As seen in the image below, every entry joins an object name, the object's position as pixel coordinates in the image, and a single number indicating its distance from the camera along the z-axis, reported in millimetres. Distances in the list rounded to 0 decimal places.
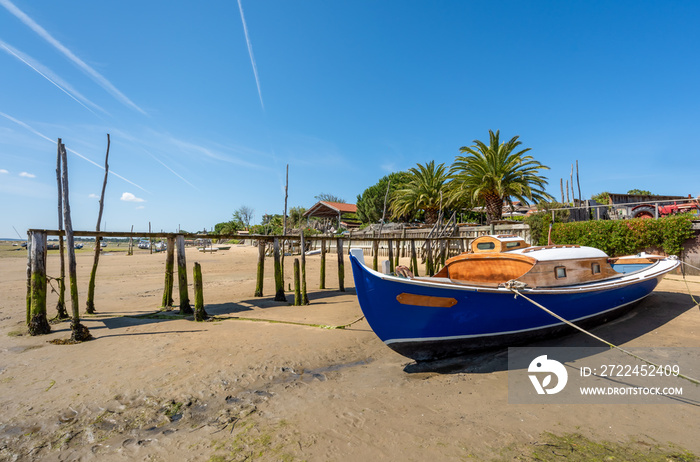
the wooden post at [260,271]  11852
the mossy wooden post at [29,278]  7486
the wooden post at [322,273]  13634
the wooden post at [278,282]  10922
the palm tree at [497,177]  21156
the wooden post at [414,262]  15336
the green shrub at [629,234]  14000
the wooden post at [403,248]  22641
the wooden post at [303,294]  10680
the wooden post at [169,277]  10055
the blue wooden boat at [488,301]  5254
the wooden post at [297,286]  10316
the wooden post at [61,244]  8445
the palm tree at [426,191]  29484
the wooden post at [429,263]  16094
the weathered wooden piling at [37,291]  7145
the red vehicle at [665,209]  15648
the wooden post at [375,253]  15498
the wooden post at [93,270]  9281
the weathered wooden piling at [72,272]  6703
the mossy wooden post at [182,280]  9055
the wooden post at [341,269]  12891
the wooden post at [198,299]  8305
